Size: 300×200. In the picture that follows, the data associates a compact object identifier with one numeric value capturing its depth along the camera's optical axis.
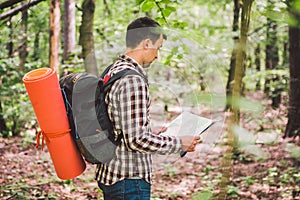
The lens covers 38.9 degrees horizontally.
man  2.20
